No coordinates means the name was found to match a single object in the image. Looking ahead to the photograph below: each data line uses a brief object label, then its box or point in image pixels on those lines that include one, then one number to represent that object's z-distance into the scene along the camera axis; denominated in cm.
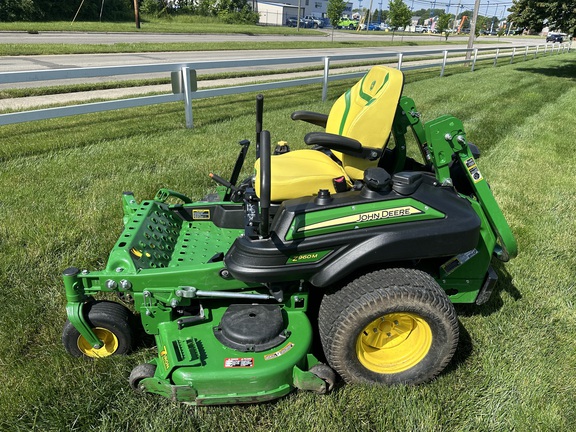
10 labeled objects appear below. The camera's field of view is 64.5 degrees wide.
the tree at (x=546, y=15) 1525
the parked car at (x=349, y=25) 7214
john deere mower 246
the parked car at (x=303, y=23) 6406
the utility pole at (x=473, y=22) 2356
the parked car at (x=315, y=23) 6359
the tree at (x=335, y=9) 3522
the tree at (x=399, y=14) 3462
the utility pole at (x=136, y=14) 2650
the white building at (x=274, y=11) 7044
